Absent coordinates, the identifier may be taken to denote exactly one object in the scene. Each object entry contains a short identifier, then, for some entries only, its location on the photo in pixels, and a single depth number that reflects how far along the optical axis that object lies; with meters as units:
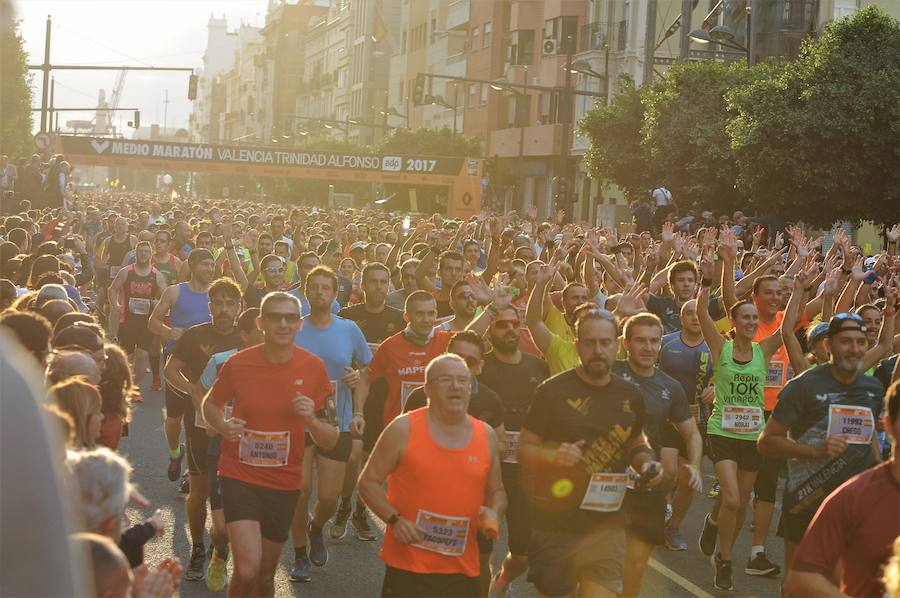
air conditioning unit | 56.45
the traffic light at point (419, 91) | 41.12
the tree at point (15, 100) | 61.69
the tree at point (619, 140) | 42.38
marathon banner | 52.06
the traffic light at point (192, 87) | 48.38
